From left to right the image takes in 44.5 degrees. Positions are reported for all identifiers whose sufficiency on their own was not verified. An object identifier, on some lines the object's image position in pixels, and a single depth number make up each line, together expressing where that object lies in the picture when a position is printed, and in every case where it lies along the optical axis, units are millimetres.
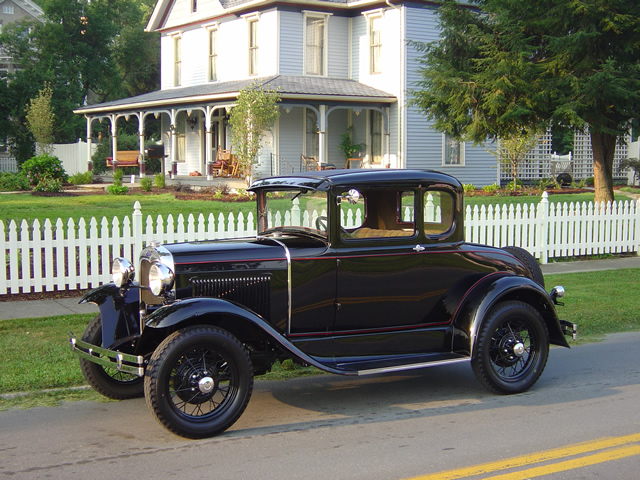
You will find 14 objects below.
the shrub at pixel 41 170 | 25738
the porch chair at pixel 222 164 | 30078
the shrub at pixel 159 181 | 28125
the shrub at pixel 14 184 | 26359
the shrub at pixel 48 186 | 24470
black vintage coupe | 5531
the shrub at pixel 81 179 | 30812
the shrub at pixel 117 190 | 24562
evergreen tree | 15703
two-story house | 28625
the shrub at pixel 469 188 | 28094
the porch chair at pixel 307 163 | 29594
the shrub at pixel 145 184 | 26312
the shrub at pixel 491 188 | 28547
